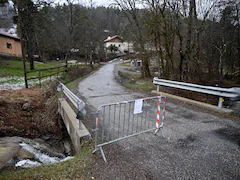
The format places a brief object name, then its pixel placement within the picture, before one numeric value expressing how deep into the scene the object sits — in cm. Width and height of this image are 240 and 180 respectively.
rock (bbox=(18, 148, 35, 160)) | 410
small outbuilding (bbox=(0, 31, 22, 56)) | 2730
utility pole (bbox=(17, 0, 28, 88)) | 1007
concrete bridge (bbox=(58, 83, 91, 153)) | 388
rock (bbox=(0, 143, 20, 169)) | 351
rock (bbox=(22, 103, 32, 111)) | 724
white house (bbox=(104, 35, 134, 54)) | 6594
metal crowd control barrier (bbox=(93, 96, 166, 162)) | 408
